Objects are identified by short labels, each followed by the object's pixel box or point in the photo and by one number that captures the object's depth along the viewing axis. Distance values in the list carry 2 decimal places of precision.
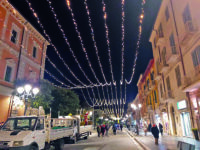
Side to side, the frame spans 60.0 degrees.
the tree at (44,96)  18.38
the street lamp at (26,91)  13.04
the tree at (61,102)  27.05
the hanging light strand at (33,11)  10.00
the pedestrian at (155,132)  12.51
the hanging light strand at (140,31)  10.47
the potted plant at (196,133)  13.39
